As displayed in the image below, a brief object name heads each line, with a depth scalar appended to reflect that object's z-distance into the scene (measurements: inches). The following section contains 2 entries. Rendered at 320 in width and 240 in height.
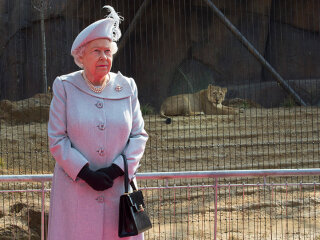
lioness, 919.7
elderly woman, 215.6
